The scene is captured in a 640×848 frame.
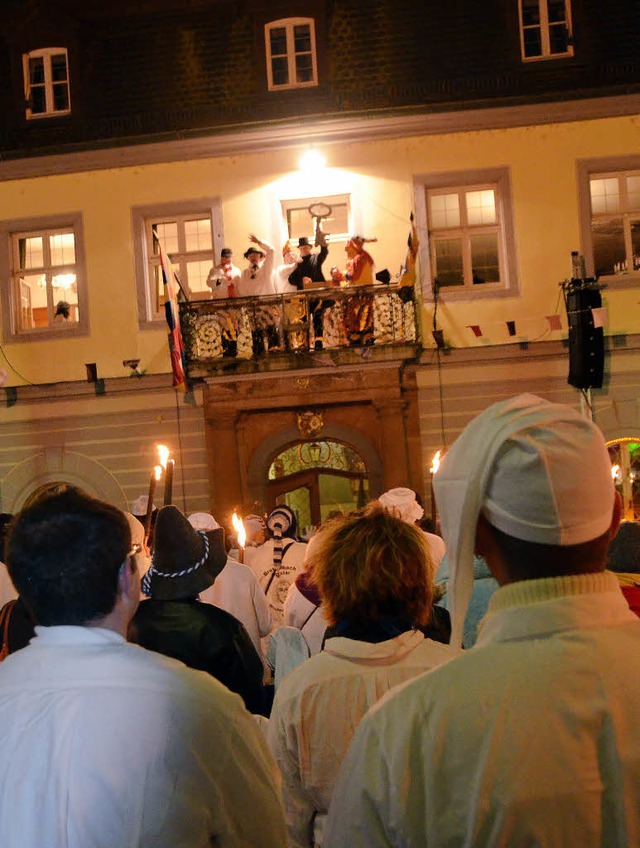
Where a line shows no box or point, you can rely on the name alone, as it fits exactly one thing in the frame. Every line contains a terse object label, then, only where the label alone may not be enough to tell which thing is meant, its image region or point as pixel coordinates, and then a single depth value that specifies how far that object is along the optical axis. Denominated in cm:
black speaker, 1455
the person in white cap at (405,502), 827
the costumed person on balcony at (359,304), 1473
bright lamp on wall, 1545
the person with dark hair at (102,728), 199
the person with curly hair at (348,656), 288
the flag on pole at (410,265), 1384
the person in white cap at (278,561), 742
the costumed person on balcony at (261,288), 1491
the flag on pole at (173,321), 1380
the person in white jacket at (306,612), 498
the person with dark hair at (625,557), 405
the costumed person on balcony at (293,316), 1480
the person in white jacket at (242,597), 614
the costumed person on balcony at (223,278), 1496
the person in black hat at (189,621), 401
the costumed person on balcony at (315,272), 1484
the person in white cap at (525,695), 157
